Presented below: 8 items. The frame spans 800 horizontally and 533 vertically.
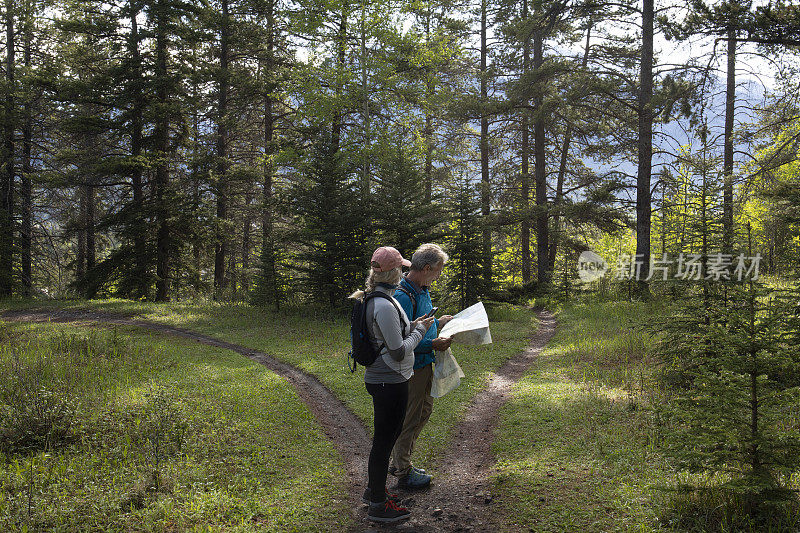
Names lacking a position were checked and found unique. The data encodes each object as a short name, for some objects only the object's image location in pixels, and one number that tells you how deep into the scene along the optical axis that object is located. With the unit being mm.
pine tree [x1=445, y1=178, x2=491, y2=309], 16719
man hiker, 4582
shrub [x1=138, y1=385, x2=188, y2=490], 5543
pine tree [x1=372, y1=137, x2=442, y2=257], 16047
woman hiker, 3967
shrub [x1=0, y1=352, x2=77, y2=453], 5699
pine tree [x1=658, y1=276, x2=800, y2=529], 3441
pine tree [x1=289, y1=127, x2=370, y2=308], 15875
